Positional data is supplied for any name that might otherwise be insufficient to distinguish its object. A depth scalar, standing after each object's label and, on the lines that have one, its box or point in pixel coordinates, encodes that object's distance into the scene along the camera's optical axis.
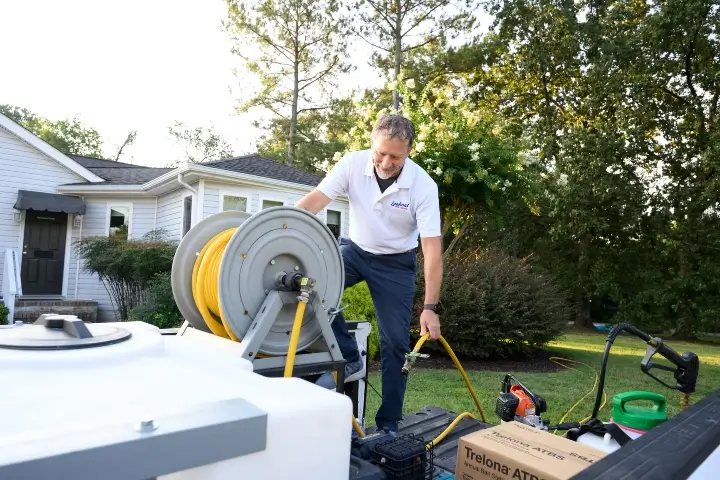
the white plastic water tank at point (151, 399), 0.92
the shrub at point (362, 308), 7.35
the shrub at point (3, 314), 9.20
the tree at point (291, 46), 20.73
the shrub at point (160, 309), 8.53
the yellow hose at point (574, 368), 6.12
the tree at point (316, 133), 22.64
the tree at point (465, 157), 11.02
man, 2.76
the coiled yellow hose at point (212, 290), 1.88
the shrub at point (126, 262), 10.51
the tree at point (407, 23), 18.78
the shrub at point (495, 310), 8.11
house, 12.43
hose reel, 1.86
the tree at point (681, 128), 16.38
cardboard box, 1.47
